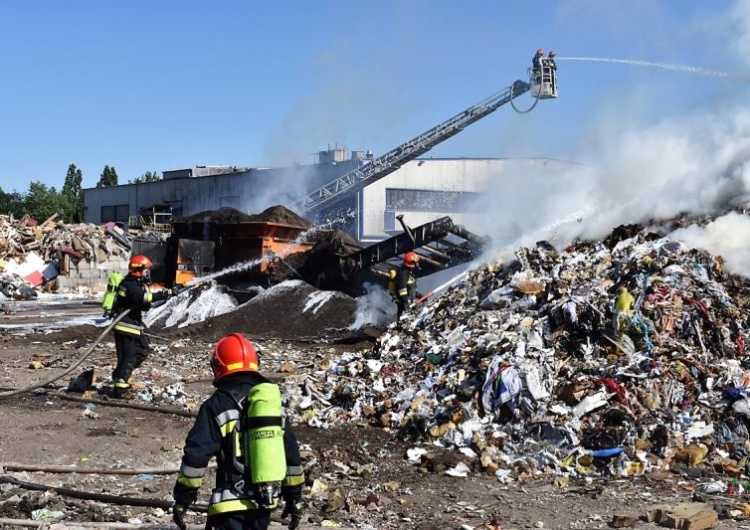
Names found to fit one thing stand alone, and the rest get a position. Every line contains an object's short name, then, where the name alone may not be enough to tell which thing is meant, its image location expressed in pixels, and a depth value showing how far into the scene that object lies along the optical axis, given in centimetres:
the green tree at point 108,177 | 7556
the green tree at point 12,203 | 6231
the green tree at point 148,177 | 8146
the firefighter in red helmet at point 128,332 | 888
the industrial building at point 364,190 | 3262
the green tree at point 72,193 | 6122
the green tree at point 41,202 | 5972
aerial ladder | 2842
